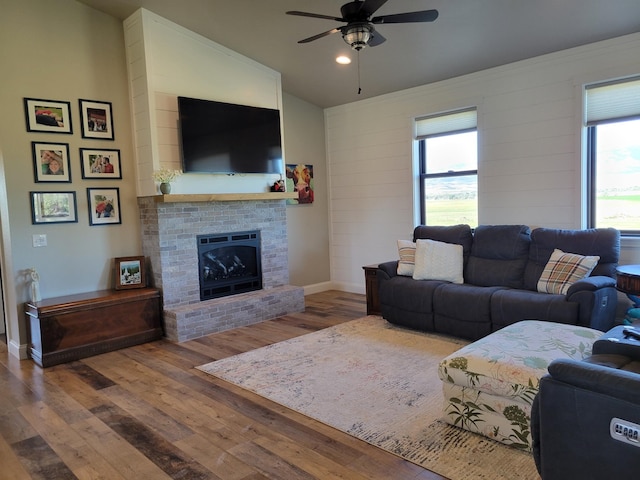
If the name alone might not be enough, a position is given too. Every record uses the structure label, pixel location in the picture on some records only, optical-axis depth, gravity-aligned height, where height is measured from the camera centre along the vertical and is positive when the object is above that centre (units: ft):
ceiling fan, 10.14 +4.15
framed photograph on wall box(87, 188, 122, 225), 15.08 +0.23
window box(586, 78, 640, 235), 13.73 +1.15
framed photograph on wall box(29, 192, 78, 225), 13.89 +0.23
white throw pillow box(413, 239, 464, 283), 15.07 -2.12
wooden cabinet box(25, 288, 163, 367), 13.15 -3.40
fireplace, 15.21 -1.82
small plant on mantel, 14.73 +1.05
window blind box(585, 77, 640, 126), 13.50 +2.79
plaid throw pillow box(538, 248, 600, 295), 12.50 -2.16
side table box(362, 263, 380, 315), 16.93 -3.34
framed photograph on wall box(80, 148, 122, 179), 14.87 +1.68
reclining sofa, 11.59 -2.70
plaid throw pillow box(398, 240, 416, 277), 15.65 -1.99
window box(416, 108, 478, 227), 17.48 +1.23
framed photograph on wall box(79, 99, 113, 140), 14.82 +3.11
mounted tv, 15.39 +2.54
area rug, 7.71 -4.36
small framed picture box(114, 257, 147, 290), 15.44 -2.09
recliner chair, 5.03 -2.71
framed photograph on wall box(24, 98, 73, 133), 13.73 +3.08
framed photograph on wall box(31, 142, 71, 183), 13.89 +1.65
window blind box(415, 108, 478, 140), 17.21 +3.00
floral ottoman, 7.71 -3.19
